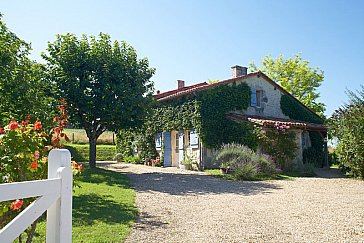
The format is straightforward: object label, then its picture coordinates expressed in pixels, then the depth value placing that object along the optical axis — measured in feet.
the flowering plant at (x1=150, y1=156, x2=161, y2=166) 65.67
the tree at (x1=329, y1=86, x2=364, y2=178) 43.88
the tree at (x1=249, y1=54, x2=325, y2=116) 111.86
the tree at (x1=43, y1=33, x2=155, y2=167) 45.55
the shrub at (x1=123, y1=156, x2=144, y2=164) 72.43
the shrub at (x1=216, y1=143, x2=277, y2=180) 43.24
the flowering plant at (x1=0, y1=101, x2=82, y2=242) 10.70
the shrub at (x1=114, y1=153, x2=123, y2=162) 79.44
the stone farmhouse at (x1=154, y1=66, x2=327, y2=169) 56.90
